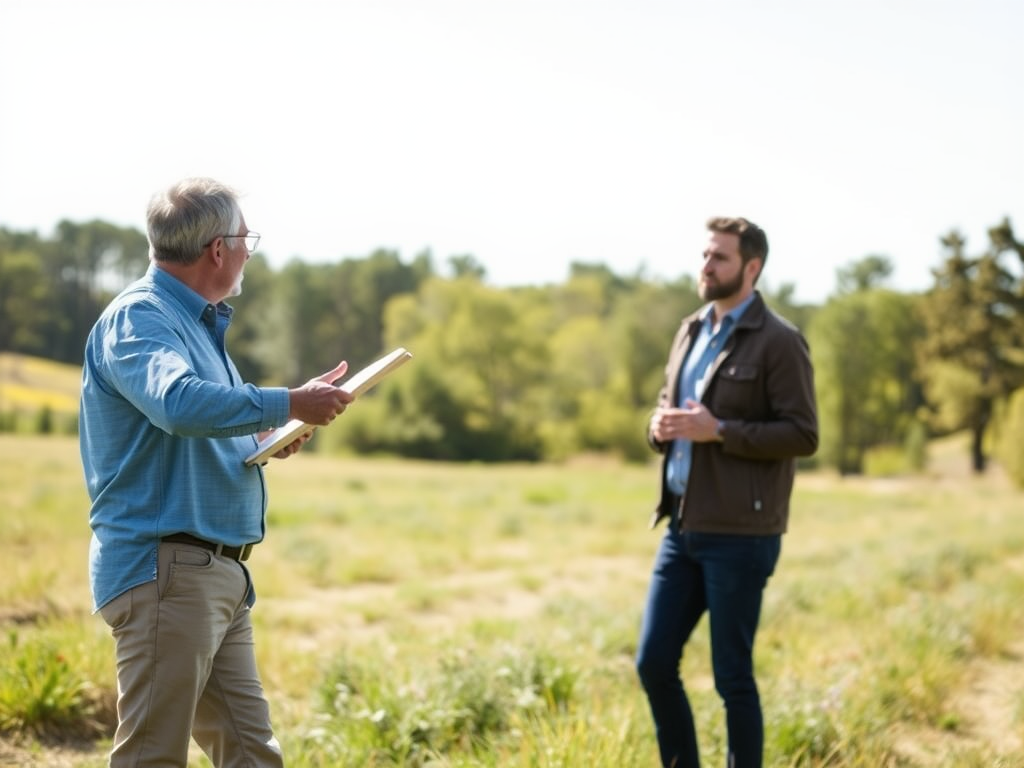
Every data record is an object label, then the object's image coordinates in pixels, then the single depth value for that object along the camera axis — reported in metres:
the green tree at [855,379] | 51.94
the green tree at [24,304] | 65.44
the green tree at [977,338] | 44.22
